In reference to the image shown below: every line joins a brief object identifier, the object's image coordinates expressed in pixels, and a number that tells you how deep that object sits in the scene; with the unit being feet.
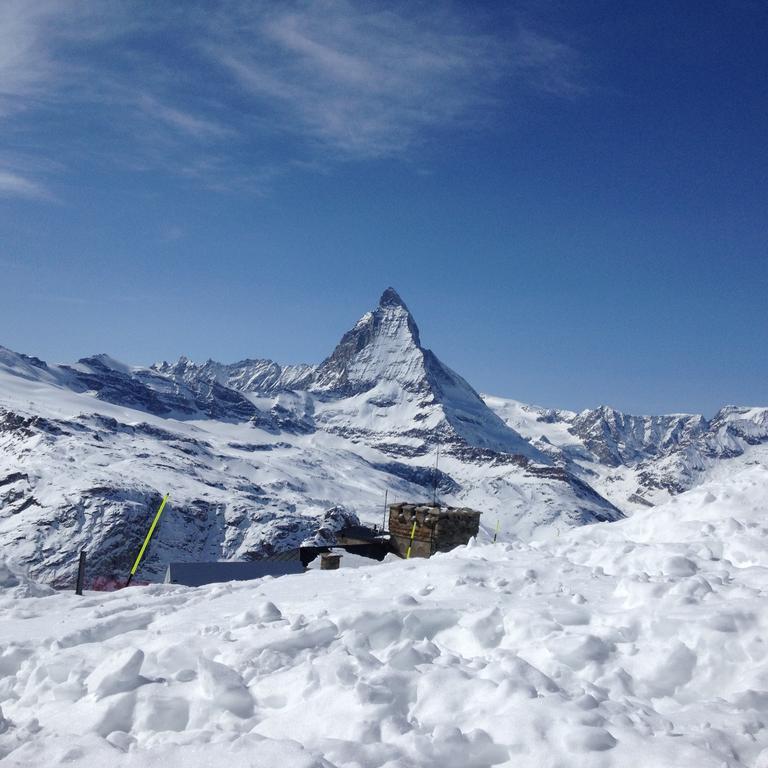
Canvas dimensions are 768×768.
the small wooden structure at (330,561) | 67.61
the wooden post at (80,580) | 45.21
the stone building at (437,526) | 94.12
